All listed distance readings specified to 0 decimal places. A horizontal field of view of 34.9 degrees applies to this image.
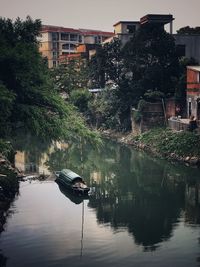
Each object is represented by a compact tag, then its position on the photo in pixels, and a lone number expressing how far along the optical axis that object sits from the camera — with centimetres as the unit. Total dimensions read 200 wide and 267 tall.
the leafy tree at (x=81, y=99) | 5526
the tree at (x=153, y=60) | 4311
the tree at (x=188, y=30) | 6599
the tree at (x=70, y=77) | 5945
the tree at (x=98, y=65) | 4663
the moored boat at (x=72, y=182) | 2515
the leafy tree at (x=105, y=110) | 4840
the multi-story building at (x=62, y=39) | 8736
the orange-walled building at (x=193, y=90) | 3902
